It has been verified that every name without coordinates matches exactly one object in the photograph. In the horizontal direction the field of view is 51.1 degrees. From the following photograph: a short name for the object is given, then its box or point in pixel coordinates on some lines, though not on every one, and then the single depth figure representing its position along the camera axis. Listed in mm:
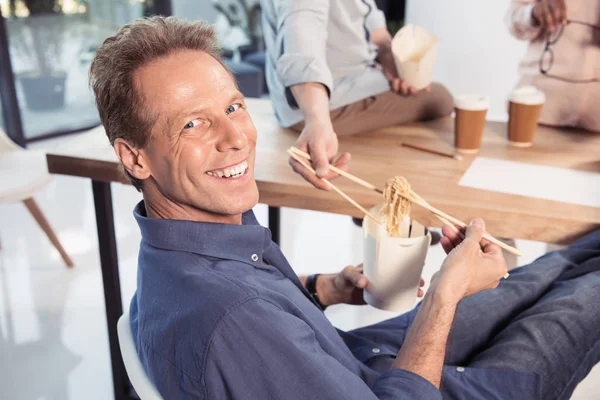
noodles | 1256
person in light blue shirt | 1657
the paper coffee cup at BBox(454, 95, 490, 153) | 1691
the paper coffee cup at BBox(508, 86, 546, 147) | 1719
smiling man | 885
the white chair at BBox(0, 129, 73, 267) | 2535
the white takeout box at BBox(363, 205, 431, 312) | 1246
